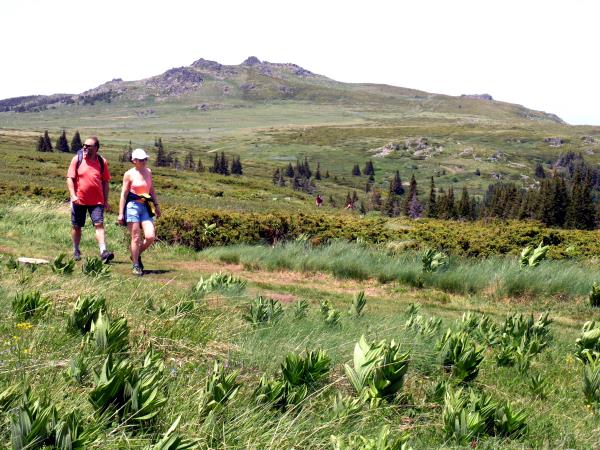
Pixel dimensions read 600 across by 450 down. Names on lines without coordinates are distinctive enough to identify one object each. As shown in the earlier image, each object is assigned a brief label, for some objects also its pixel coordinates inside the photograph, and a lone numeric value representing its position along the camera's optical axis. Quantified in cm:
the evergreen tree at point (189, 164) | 15112
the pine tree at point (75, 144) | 13900
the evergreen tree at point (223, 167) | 14925
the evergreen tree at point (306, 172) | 18845
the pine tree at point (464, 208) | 8869
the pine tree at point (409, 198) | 9880
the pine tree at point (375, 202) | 11908
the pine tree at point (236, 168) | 15859
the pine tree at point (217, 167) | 14762
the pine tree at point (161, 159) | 15400
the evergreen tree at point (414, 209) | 9435
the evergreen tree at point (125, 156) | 14234
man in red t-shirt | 1048
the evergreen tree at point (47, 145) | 12581
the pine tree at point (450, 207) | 8806
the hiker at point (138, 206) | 1008
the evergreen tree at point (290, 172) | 18148
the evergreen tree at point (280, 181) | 15329
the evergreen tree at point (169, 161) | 15510
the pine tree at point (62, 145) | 13862
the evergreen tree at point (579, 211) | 7431
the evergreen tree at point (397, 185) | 18250
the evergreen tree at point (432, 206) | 9331
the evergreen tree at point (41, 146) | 12390
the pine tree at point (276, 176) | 15975
